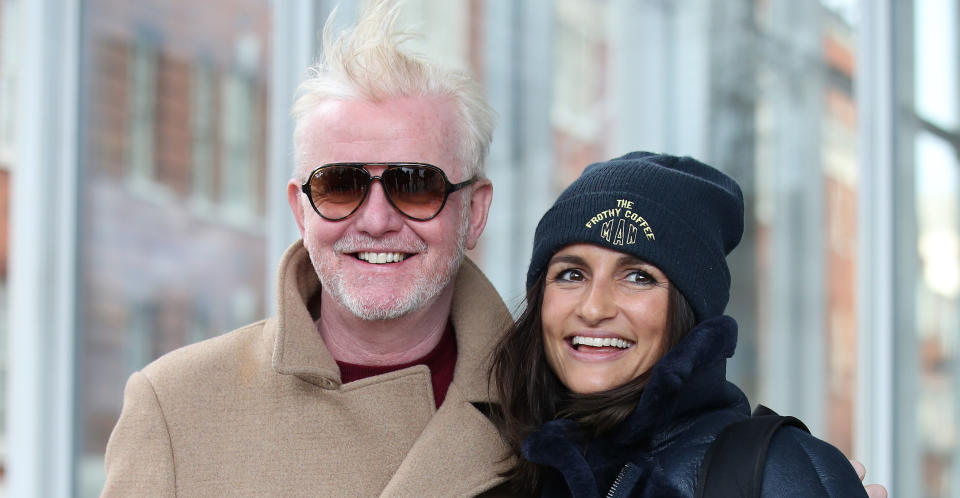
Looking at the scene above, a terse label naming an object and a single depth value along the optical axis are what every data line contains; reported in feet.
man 7.52
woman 7.10
